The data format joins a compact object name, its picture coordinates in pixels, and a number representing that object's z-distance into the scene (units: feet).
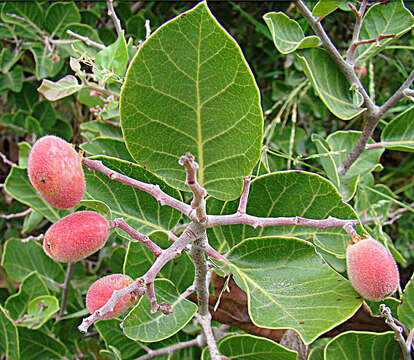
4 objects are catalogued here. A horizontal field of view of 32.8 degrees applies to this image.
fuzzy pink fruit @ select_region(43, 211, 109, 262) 0.67
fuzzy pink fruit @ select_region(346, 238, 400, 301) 0.72
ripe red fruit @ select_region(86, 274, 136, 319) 0.70
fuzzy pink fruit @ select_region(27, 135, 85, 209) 0.63
